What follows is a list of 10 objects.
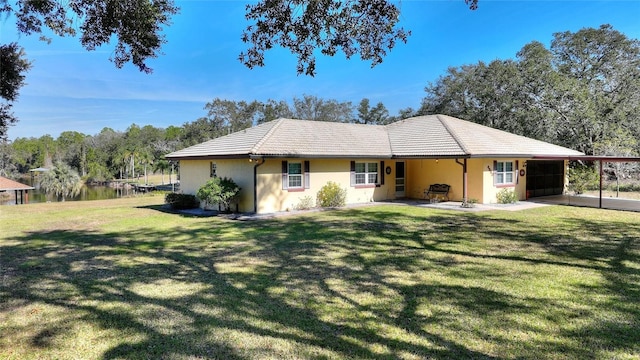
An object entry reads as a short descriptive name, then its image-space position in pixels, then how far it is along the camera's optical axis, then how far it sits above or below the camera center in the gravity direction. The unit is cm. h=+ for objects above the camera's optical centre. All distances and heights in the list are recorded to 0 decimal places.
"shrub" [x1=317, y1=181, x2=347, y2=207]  1678 -105
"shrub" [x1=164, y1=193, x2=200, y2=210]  1738 -126
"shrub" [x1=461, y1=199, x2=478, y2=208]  1619 -143
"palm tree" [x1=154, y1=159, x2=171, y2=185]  4394 +136
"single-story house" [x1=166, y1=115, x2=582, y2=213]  1533 +54
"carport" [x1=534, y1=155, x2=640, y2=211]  1562 -151
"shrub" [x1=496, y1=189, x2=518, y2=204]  1750 -123
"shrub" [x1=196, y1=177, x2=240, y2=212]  1434 -69
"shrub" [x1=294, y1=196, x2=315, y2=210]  1612 -135
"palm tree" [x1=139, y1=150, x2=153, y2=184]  5797 +265
